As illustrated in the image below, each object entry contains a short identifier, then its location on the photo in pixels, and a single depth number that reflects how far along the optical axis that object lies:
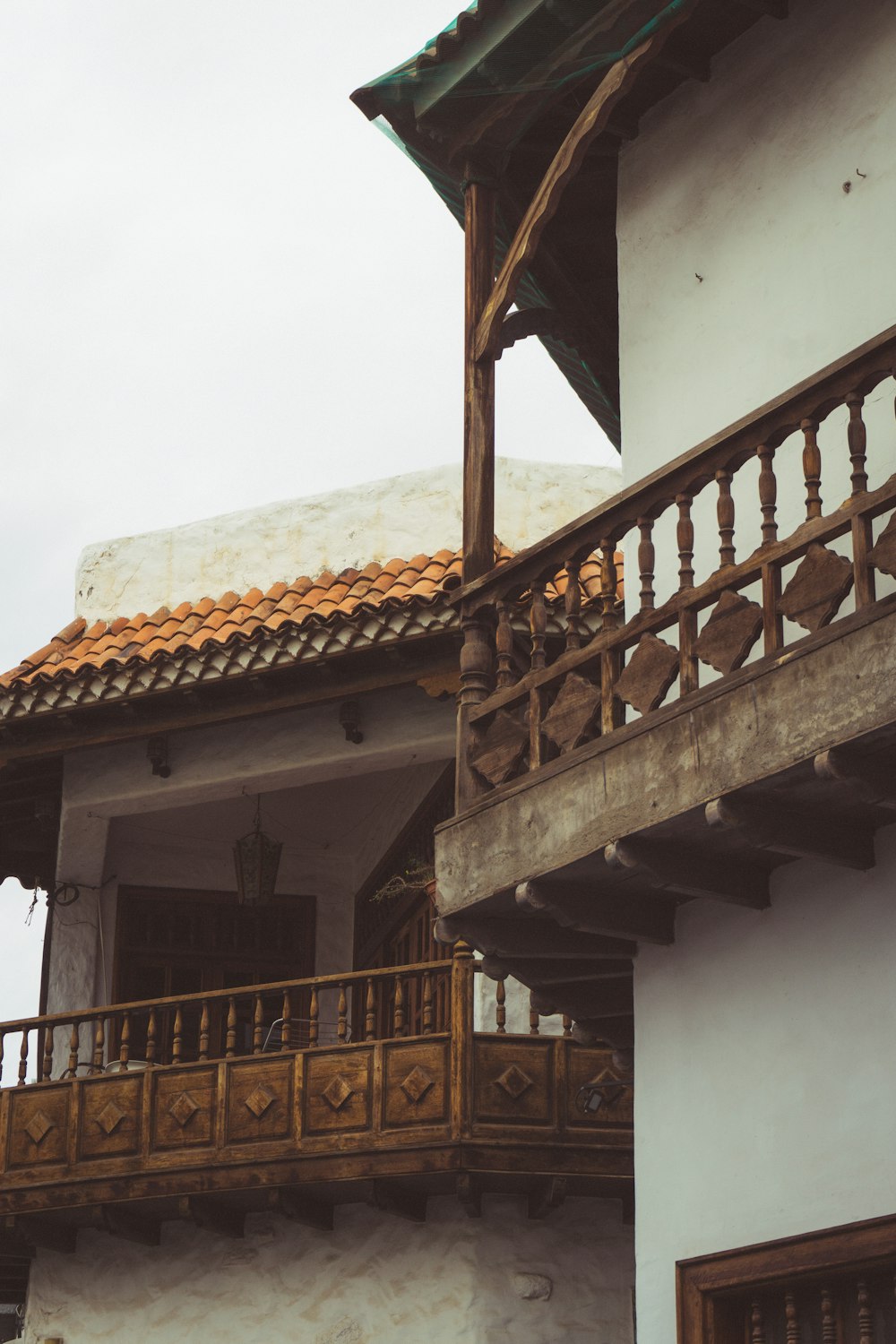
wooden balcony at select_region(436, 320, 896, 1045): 6.18
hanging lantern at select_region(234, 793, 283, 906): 13.51
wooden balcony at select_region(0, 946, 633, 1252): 10.66
